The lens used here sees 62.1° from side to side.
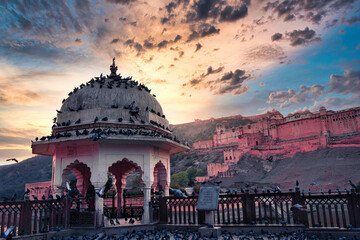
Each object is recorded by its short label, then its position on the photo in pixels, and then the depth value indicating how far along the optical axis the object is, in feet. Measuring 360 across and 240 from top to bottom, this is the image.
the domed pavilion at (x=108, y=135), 40.04
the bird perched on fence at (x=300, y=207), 30.07
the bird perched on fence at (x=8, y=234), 23.80
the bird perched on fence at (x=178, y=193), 38.93
